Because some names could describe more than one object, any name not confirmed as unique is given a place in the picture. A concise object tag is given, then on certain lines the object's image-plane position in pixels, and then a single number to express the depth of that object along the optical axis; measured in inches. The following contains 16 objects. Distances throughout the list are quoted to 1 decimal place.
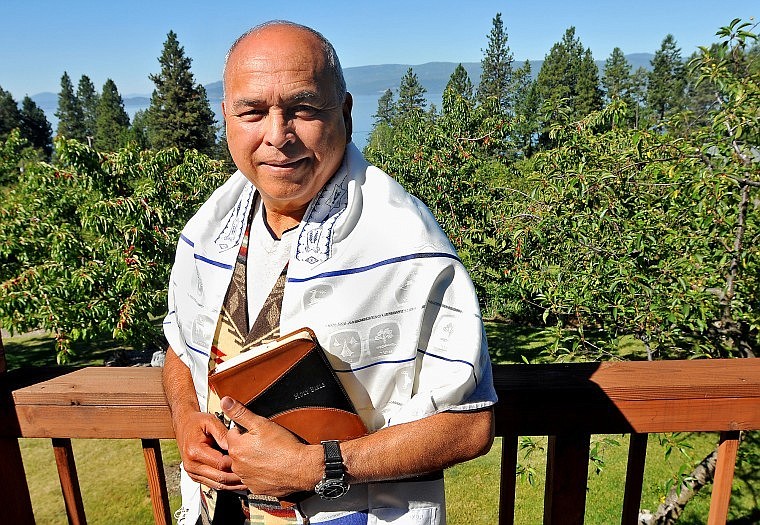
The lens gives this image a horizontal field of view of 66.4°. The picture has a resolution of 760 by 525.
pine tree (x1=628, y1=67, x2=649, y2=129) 2271.9
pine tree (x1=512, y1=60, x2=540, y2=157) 2004.2
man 42.0
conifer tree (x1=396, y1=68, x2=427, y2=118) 2435.5
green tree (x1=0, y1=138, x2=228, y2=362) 267.9
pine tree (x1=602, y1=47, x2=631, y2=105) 2176.4
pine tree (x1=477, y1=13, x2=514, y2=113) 2185.0
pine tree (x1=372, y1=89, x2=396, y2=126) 2819.9
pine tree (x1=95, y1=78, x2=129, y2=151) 1956.2
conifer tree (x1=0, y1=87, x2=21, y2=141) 2372.0
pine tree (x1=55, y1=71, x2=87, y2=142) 2593.5
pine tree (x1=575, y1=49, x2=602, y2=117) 1888.5
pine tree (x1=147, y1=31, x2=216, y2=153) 1524.4
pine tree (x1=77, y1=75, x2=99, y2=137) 2763.3
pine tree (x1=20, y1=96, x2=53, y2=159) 2488.6
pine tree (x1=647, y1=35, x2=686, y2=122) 2237.9
